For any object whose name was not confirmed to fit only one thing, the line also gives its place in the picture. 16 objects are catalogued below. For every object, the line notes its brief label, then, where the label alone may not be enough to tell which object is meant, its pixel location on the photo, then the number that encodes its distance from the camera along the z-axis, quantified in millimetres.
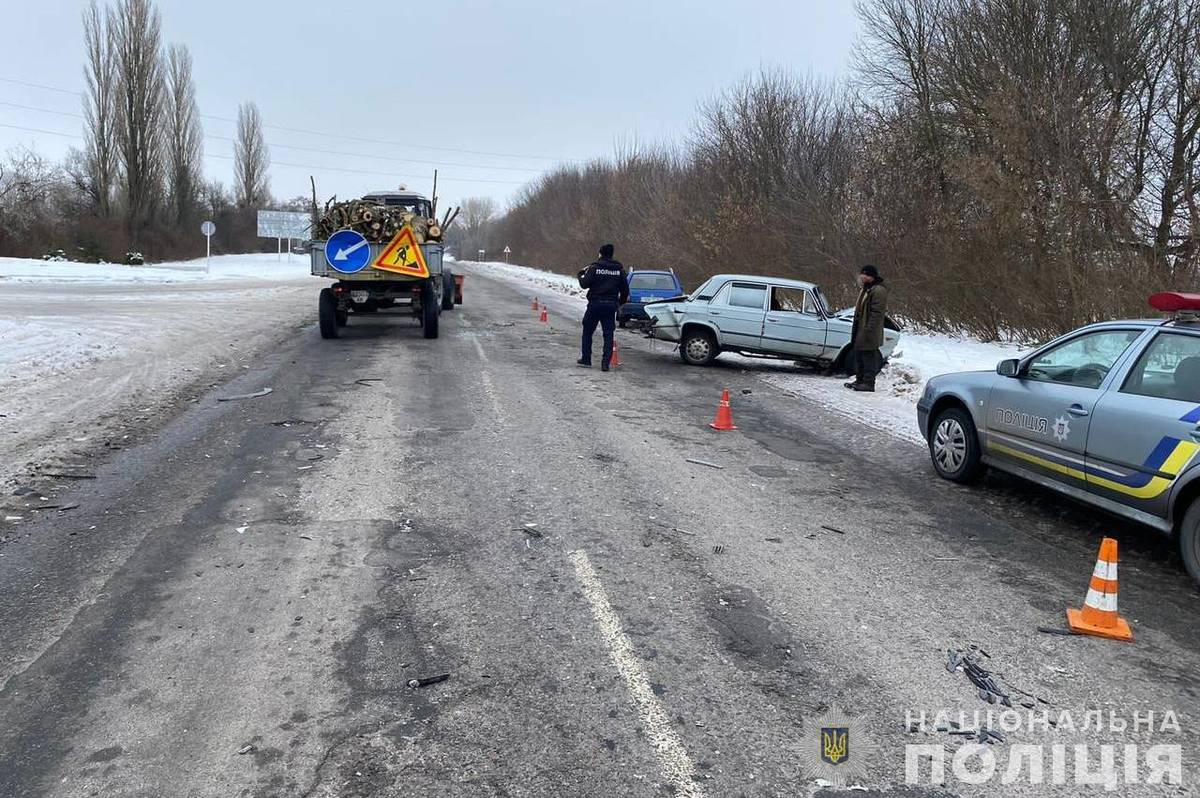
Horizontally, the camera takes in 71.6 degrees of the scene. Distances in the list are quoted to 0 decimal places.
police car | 4945
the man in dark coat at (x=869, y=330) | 12023
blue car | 20500
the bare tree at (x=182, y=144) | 56656
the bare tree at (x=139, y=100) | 49062
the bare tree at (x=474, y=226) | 149125
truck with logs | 15094
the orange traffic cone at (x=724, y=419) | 9375
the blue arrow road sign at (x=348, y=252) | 14953
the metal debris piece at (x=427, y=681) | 3579
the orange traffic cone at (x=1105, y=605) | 4234
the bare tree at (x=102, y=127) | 48688
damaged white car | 14359
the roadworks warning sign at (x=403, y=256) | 15336
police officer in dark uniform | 12938
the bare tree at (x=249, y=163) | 78812
